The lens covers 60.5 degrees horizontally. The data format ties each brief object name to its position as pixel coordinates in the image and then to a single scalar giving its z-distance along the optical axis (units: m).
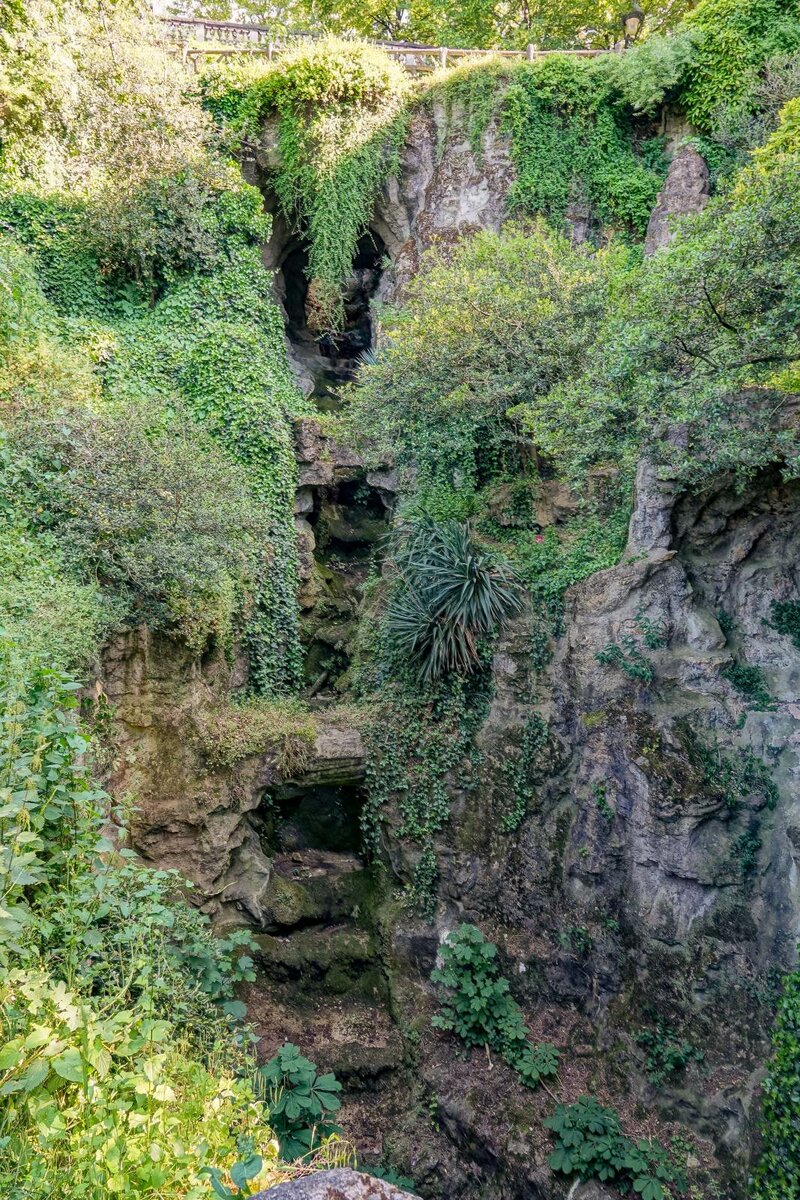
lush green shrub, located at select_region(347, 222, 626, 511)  9.15
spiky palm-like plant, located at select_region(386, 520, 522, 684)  9.08
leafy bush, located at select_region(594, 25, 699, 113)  13.35
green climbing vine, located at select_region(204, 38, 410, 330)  13.86
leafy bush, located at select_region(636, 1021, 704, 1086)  6.60
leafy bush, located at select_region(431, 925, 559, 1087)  7.47
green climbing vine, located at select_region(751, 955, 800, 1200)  5.55
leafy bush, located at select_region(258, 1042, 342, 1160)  5.96
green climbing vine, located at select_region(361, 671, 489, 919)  8.96
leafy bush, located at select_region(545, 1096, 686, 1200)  6.23
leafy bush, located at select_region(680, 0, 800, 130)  12.56
